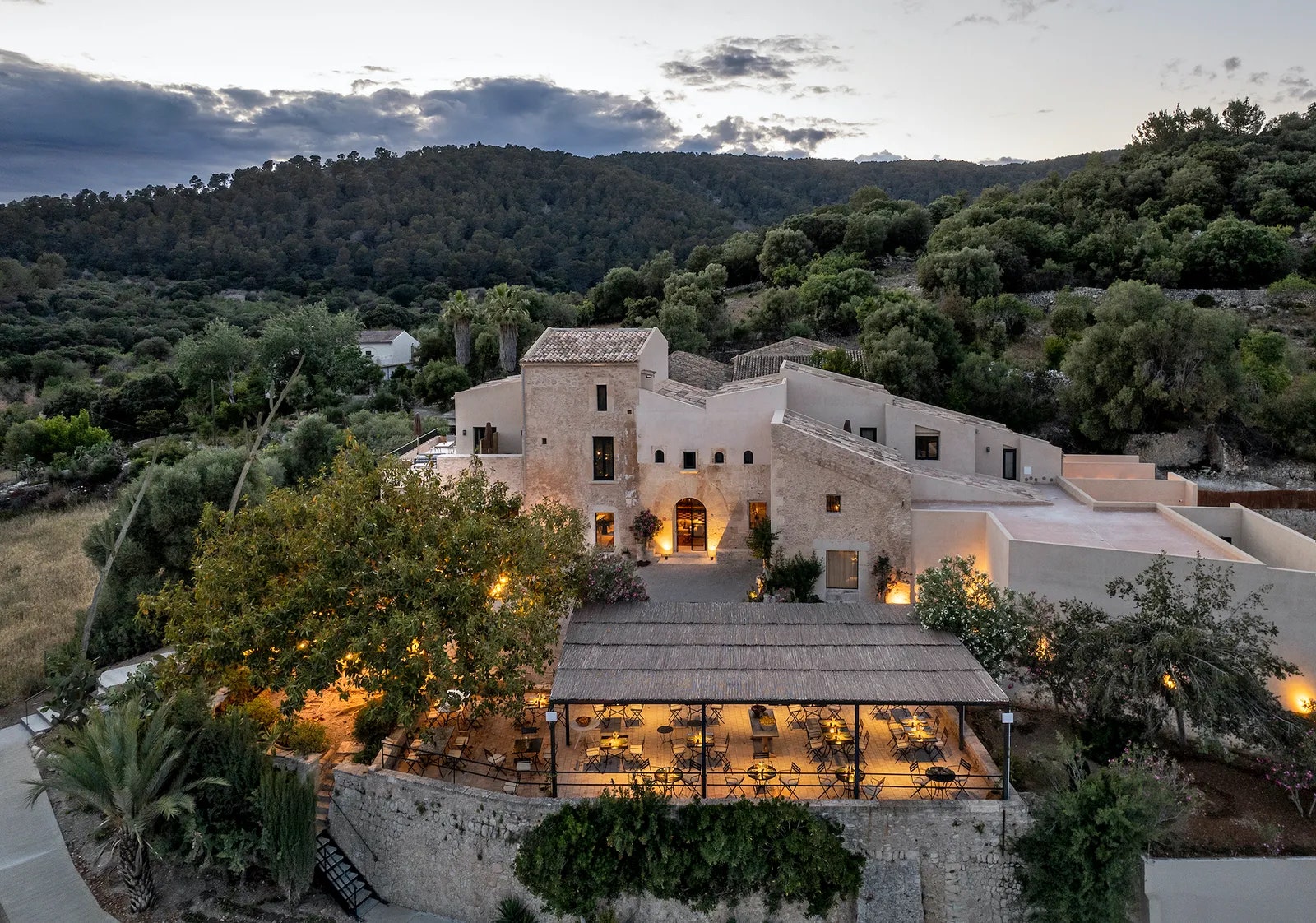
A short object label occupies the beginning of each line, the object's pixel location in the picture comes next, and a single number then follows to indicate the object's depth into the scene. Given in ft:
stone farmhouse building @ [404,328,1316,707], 65.62
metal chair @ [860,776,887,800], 47.01
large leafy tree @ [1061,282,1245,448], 100.78
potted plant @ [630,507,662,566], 79.87
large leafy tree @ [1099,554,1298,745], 46.85
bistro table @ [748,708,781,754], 51.93
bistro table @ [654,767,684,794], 48.08
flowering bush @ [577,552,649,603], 60.23
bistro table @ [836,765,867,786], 48.11
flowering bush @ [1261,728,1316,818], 46.47
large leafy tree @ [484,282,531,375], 143.23
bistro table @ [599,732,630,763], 51.88
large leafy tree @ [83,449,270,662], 80.02
